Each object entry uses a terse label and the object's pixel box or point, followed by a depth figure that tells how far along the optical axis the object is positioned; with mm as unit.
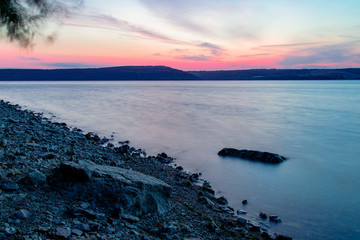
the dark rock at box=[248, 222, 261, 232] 6309
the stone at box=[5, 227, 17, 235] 3655
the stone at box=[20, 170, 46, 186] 5234
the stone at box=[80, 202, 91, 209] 4786
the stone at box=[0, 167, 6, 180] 5186
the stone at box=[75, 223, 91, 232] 4164
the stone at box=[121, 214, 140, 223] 4895
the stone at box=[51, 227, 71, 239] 3820
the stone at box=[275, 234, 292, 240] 6090
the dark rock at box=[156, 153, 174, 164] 11916
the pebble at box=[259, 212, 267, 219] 7167
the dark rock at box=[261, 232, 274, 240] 6052
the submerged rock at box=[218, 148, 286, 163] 12184
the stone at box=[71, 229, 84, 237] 3989
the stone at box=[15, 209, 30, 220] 4102
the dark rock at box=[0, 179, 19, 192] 4844
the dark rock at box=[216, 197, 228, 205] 7827
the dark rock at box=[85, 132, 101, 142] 14320
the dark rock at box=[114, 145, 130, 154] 11476
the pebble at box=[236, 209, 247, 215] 7307
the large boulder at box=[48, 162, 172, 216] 5059
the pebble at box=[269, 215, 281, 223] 7012
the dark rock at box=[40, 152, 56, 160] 7305
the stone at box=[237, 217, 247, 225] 6453
